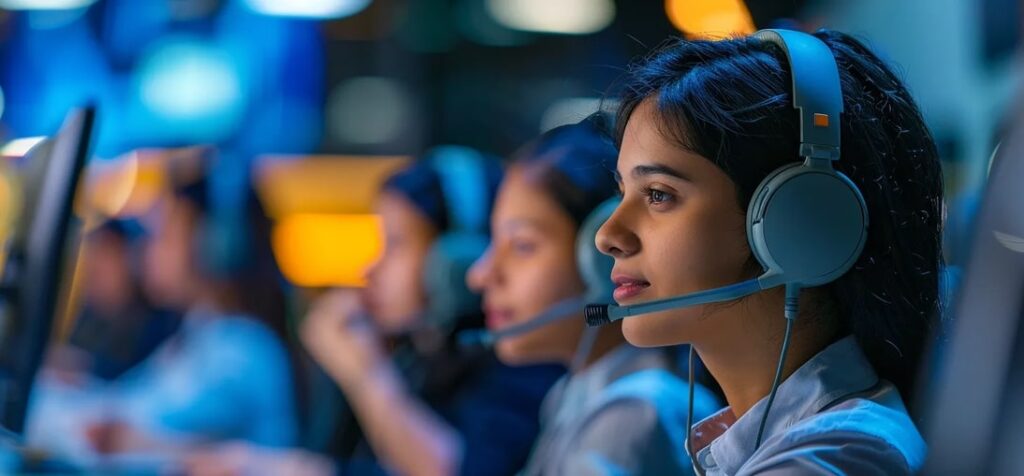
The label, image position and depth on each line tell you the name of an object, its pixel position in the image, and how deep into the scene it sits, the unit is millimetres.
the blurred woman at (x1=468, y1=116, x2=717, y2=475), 2132
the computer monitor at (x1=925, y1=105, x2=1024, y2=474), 1121
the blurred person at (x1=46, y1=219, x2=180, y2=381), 4350
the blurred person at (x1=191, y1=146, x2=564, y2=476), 2999
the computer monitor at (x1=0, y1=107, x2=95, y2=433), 1758
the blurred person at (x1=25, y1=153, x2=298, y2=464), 3758
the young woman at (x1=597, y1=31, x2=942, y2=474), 1479
